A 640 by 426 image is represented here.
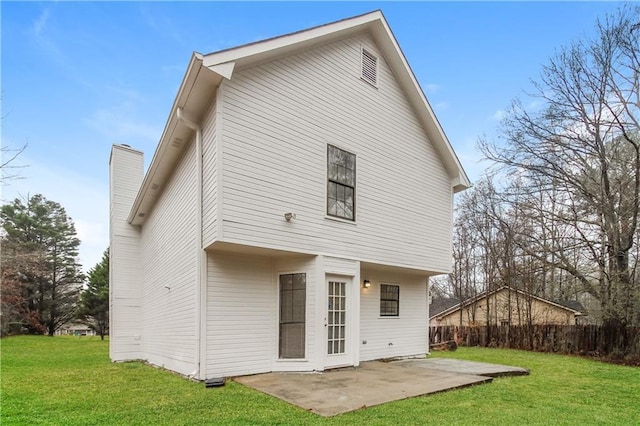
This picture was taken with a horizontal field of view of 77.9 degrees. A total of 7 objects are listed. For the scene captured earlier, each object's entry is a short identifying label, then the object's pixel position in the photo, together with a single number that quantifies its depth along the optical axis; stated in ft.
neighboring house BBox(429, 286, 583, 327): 65.22
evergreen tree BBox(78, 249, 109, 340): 82.17
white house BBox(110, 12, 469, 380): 23.25
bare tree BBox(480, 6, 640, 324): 39.58
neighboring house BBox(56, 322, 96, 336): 113.39
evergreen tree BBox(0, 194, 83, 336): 82.60
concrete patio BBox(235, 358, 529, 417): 17.95
